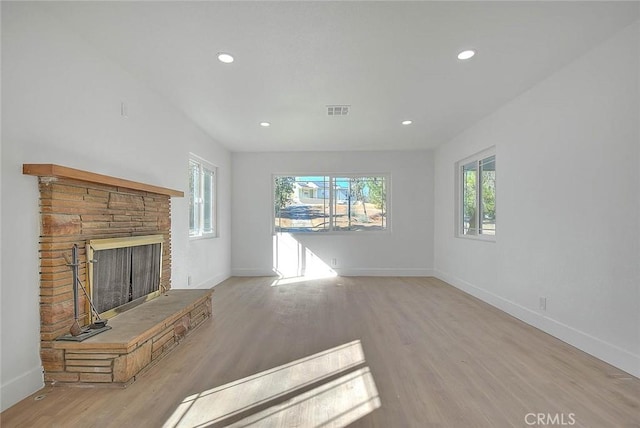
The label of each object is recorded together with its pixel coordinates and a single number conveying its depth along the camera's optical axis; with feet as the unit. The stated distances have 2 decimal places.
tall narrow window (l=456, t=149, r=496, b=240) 14.83
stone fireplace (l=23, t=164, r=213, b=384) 7.00
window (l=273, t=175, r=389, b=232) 21.81
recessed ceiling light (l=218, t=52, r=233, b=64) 8.88
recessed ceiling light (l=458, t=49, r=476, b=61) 8.78
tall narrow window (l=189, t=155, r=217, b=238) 16.06
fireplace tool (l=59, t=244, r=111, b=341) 7.18
